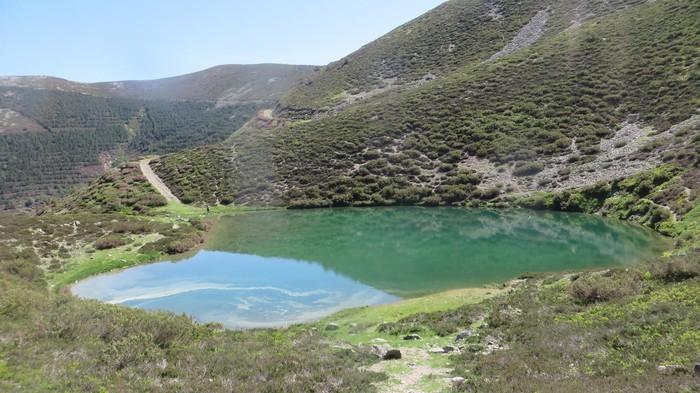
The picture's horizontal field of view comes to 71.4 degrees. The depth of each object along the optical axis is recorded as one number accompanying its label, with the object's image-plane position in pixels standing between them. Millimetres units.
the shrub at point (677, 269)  14252
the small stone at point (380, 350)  12614
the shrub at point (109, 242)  33641
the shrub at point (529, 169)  46384
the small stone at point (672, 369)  8414
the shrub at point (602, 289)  14328
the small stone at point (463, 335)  13605
